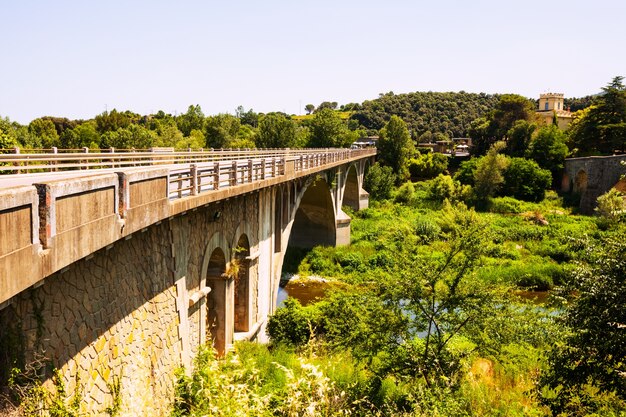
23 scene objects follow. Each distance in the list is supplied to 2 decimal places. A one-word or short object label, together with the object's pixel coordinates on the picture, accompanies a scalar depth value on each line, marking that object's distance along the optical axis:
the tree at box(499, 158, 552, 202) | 52.69
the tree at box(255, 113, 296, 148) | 67.19
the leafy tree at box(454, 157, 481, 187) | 57.73
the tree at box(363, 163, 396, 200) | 57.47
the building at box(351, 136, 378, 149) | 84.99
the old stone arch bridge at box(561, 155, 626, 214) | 48.06
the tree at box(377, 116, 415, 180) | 65.19
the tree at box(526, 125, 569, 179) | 56.56
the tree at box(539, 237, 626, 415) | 9.39
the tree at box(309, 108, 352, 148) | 69.56
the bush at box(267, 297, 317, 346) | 18.22
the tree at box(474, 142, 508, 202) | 51.56
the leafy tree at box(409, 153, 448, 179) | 67.50
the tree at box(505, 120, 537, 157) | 60.42
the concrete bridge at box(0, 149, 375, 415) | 4.80
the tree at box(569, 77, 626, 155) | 53.91
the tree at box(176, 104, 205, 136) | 87.06
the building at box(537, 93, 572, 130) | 90.69
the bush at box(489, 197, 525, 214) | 49.64
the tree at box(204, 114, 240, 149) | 66.25
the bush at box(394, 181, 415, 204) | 54.81
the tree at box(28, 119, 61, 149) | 59.08
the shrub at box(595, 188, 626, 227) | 38.19
